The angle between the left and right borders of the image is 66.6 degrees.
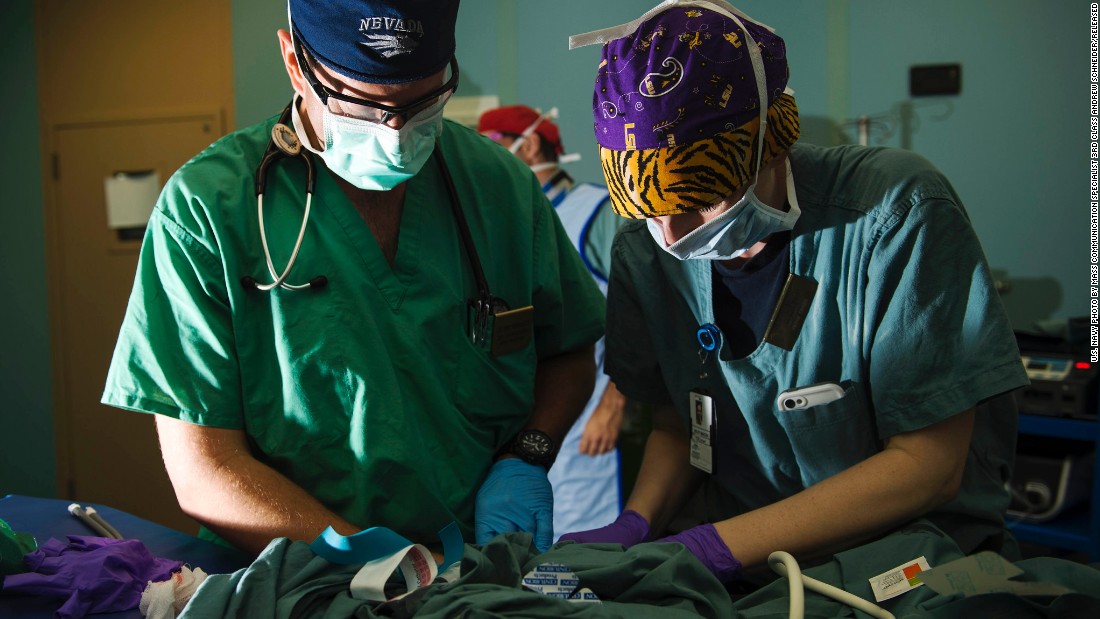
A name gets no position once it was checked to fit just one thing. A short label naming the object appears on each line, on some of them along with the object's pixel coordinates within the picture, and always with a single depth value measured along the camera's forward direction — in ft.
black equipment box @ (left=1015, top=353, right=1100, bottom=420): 8.27
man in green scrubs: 3.79
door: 12.82
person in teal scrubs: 3.62
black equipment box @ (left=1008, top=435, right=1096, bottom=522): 8.48
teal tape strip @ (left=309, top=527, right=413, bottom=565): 2.98
